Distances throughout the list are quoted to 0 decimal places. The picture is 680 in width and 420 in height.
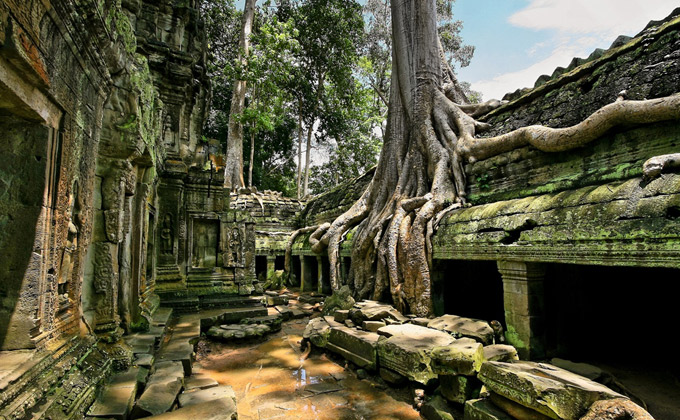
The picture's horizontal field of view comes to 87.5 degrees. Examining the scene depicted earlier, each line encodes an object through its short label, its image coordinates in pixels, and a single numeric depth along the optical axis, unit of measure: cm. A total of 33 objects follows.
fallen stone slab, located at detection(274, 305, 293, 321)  706
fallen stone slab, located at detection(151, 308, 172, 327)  478
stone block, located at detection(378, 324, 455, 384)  350
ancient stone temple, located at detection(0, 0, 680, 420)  199
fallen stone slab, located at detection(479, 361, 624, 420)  227
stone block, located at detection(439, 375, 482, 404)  308
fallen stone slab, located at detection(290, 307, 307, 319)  727
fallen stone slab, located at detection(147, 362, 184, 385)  318
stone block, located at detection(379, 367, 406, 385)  374
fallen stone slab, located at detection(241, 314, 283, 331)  623
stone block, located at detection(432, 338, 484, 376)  307
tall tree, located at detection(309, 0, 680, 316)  443
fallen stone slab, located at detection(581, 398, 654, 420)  205
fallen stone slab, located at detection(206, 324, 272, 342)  554
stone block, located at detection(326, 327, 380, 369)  413
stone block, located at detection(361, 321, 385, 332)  469
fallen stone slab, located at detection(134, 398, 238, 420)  244
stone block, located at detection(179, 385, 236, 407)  294
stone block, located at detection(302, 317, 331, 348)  504
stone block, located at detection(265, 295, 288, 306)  826
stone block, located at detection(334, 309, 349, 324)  534
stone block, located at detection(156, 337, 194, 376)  391
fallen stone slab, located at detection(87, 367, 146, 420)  231
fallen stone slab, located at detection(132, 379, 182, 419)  254
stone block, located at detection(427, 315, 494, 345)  382
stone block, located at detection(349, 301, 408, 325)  488
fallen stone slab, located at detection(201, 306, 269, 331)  610
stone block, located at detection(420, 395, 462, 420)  307
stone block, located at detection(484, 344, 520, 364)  322
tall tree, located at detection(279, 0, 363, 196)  1708
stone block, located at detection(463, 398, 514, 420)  265
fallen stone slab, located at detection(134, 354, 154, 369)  326
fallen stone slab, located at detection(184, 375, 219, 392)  337
